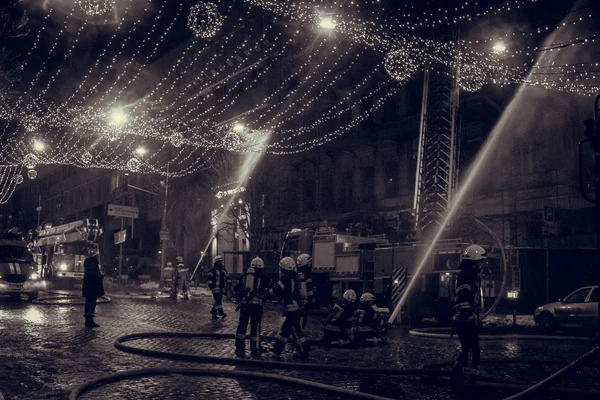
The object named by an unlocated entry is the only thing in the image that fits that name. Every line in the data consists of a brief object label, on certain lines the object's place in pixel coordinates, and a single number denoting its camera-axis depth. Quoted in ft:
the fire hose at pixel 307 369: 18.56
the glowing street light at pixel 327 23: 45.66
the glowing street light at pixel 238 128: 137.45
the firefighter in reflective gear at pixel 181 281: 86.36
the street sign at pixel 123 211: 95.50
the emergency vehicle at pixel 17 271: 70.90
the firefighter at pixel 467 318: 24.40
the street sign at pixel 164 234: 100.94
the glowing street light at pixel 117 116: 69.67
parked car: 52.42
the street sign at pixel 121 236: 97.43
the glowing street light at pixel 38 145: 99.53
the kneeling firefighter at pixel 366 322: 41.96
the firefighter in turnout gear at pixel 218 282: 56.18
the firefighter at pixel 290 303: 34.42
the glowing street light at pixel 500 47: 81.20
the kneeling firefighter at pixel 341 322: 41.42
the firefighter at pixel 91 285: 47.83
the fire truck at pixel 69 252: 110.93
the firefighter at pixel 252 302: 36.50
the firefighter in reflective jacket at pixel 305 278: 36.24
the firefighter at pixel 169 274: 96.66
